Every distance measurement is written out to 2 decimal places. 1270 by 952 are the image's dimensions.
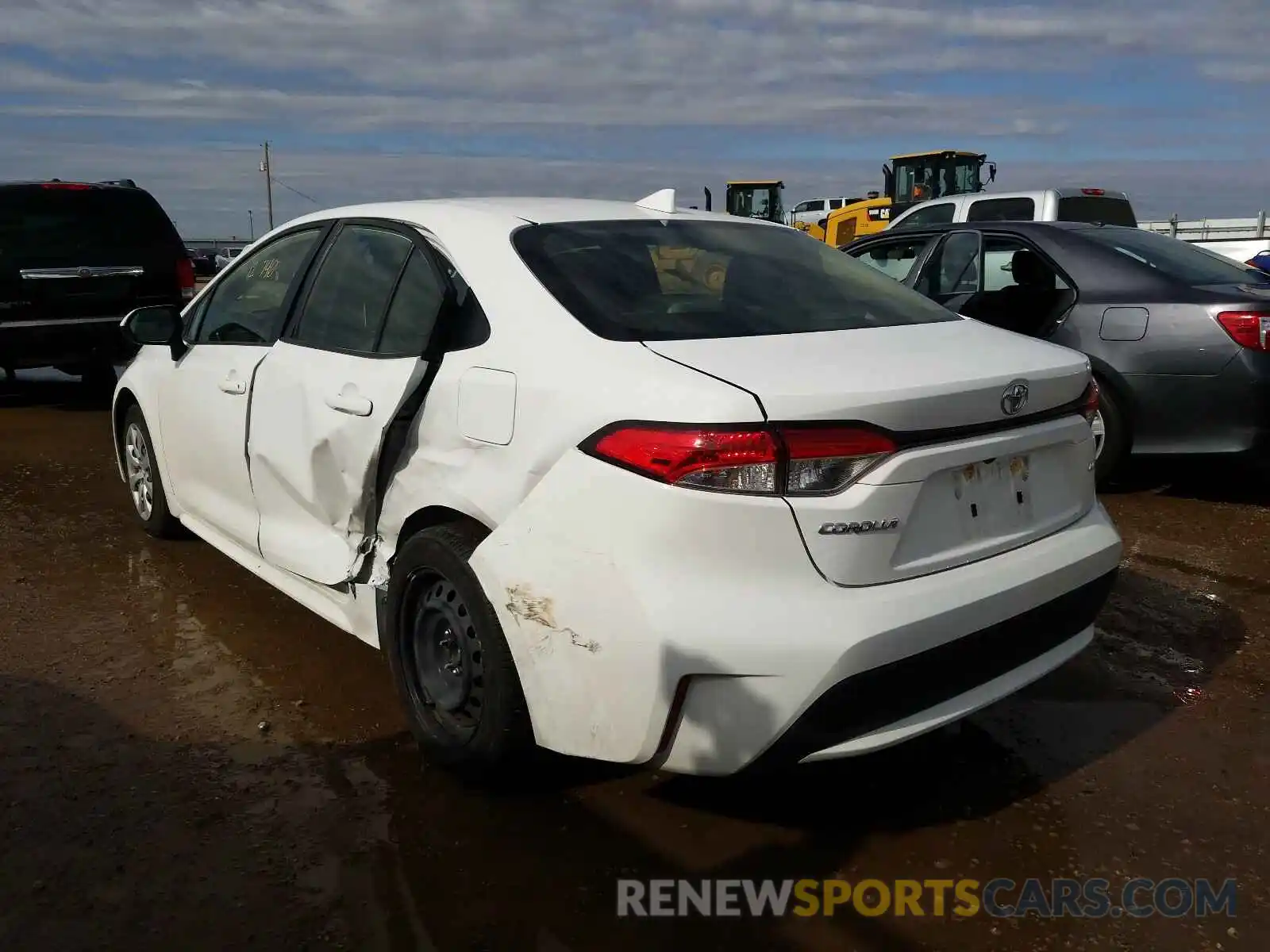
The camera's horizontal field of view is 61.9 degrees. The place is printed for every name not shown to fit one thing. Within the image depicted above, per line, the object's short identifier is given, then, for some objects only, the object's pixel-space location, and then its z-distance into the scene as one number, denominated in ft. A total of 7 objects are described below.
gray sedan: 17.02
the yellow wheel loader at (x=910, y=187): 57.06
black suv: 27.61
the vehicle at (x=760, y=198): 79.92
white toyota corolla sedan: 7.22
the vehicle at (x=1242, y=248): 47.55
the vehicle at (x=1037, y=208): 35.83
